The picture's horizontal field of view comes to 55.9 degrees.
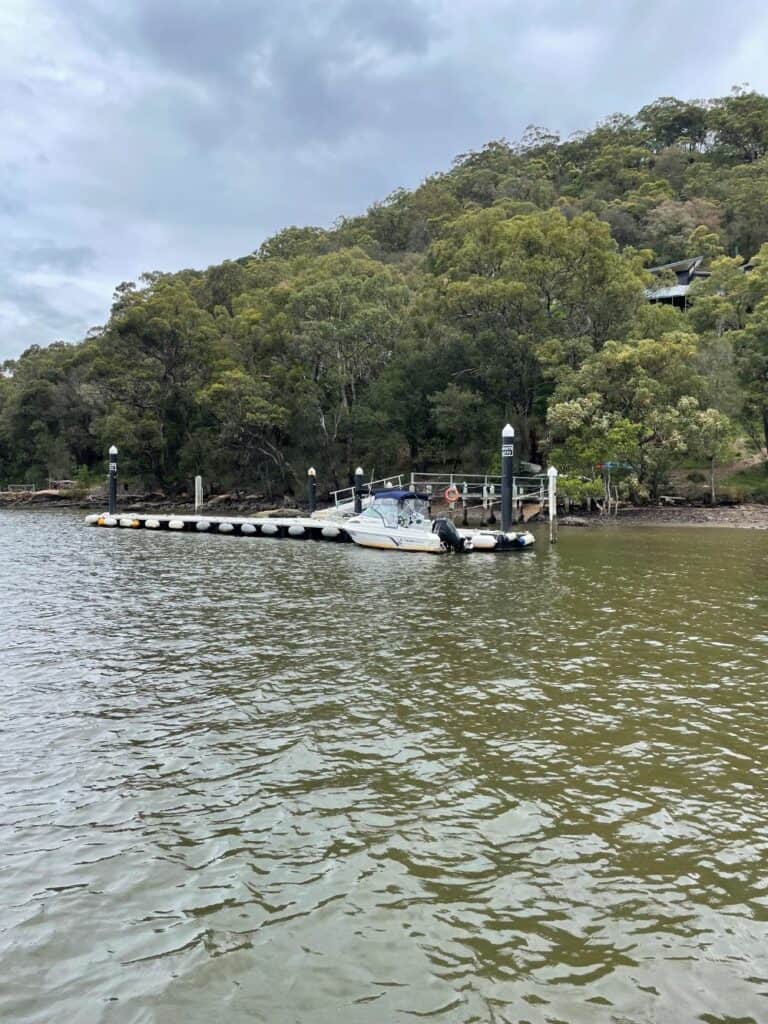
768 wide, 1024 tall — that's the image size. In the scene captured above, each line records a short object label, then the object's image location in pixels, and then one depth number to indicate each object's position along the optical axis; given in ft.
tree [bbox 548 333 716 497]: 111.04
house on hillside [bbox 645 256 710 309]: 173.68
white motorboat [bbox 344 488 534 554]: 81.10
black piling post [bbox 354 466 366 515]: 112.88
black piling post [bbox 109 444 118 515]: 132.46
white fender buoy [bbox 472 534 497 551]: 81.10
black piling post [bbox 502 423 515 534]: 84.58
